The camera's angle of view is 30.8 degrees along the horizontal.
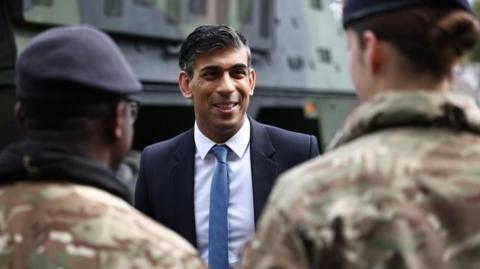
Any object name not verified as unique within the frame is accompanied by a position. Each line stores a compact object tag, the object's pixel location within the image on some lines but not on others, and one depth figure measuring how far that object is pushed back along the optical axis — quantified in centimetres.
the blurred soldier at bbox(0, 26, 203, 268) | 178
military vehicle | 562
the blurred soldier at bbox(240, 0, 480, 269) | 161
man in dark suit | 305
